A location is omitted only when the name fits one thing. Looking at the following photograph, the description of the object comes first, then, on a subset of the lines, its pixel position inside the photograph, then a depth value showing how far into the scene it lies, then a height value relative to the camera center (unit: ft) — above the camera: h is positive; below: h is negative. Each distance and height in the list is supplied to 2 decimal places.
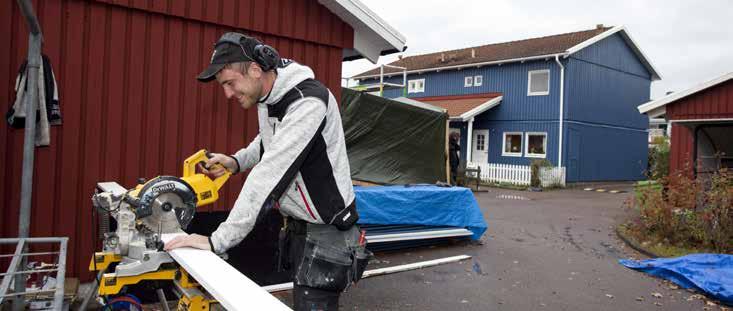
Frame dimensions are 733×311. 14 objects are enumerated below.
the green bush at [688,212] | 25.98 -2.39
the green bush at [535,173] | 65.21 -1.41
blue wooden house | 69.67 +8.50
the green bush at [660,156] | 75.97 +1.51
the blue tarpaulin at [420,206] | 23.90 -2.34
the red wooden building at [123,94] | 15.93 +1.74
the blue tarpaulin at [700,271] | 19.63 -4.23
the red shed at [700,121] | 37.42 +3.38
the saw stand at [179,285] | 7.61 -2.00
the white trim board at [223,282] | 5.80 -1.60
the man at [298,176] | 7.11 -0.32
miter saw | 7.73 -1.35
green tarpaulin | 32.30 +1.09
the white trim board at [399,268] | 18.33 -4.63
